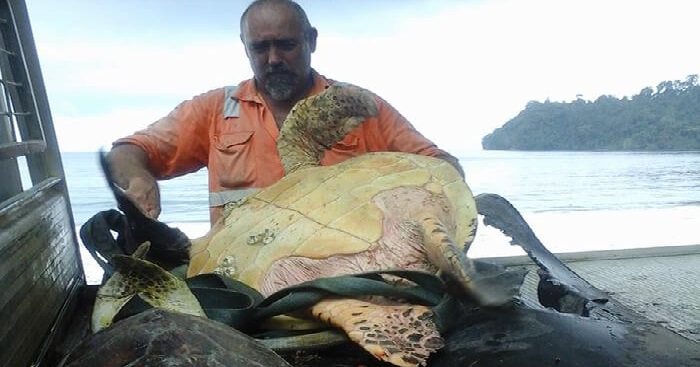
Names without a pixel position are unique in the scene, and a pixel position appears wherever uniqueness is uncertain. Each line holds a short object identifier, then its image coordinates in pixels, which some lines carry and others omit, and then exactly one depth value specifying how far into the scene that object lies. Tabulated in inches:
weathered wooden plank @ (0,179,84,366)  44.6
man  110.9
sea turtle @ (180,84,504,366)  56.7
